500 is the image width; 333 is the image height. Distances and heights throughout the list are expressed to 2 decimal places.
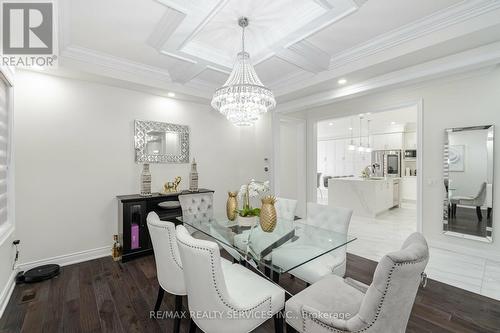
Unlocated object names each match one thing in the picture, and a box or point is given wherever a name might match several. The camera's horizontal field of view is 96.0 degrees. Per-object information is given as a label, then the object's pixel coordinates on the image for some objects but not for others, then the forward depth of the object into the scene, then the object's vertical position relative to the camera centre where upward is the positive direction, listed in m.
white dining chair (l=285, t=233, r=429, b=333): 1.08 -0.72
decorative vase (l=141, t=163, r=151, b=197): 3.51 -0.26
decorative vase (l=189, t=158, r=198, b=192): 4.12 -0.29
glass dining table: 1.77 -0.71
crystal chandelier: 2.21 +0.69
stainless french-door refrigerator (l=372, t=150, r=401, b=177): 7.81 +0.05
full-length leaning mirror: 3.21 -0.26
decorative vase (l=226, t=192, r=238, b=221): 2.59 -0.49
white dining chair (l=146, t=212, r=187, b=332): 1.73 -0.73
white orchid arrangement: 2.37 -0.31
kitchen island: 5.59 -0.80
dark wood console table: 3.21 -0.82
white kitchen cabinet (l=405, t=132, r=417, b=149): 7.79 +0.85
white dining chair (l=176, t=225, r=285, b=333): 1.26 -0.82
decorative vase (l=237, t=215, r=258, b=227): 2.42 -0.61
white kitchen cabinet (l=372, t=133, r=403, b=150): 7.87 +0.84
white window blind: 2.43 +0.21
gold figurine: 3.88 -0.37
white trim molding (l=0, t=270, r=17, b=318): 2.12 -1.30
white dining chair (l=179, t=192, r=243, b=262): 2.88 -0.60
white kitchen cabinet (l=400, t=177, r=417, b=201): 7.53 -0.82
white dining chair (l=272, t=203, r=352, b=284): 1.87 -0.75
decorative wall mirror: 3.73 +0.39
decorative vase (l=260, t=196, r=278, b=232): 2.18 -0.49
